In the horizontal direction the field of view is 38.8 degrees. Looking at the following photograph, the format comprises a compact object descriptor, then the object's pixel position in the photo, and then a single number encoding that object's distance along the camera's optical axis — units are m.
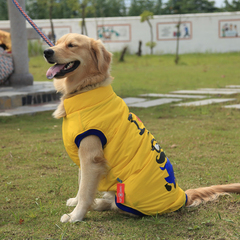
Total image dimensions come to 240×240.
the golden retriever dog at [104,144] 2.64
